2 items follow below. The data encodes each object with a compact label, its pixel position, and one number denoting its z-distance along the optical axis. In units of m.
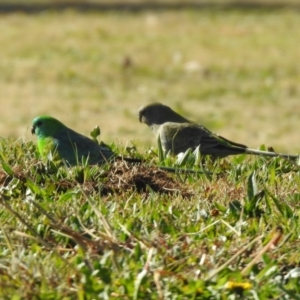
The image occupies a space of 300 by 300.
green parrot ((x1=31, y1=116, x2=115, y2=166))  11.46
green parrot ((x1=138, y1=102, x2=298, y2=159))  13.38
